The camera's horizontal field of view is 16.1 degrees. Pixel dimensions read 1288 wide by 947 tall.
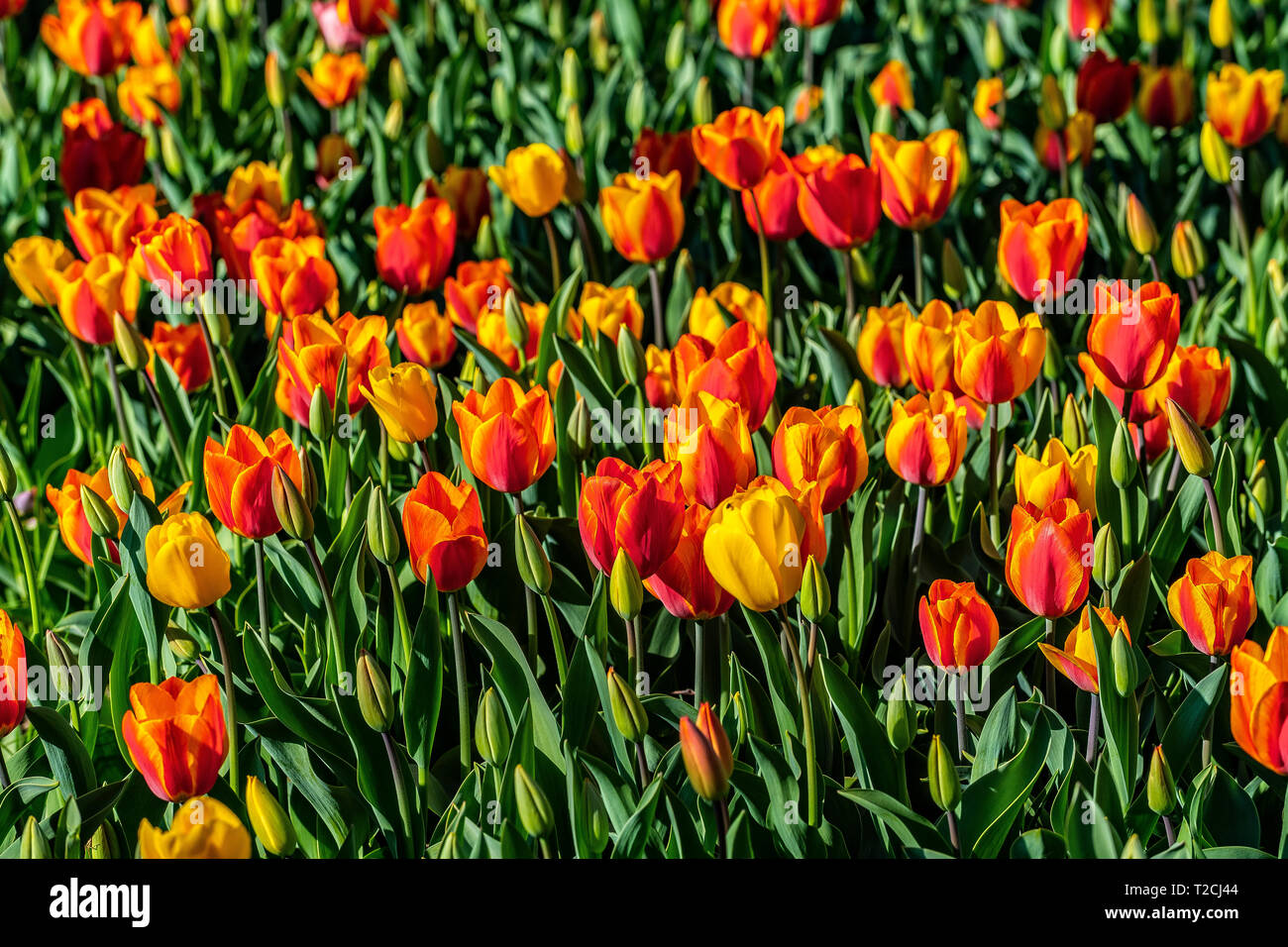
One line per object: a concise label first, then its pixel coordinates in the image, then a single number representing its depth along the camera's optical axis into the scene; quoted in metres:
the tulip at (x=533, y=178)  3.09
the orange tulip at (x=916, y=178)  2.94
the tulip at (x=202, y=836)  2.36
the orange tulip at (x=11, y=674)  2.46
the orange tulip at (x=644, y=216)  2.94
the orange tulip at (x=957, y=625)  2.49
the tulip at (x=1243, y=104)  3.13
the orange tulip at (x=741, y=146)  2.99
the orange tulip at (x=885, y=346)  2.80
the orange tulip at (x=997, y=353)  2.64
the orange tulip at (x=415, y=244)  2.96
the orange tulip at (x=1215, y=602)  2.49
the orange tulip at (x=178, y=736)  2.44
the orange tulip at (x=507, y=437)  2.56
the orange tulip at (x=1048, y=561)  2.48
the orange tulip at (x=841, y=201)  2.91
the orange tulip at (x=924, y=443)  2.62
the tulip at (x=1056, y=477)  2.57
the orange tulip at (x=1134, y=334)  2.62
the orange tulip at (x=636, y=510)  2.45
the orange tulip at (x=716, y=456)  2.51
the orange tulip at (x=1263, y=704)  2.40
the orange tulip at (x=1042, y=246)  2.82
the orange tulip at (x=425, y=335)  2.85
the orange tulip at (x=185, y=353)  2.96
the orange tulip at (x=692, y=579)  2.47
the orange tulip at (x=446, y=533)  2.52
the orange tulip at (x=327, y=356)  2.69
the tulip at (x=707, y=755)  2.39
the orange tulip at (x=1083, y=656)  2.49
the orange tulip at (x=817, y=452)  2.53
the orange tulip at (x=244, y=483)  2.55
